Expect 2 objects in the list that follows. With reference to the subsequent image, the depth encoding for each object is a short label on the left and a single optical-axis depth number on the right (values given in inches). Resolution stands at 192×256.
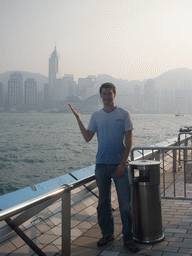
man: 142.0
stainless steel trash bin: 149.1
